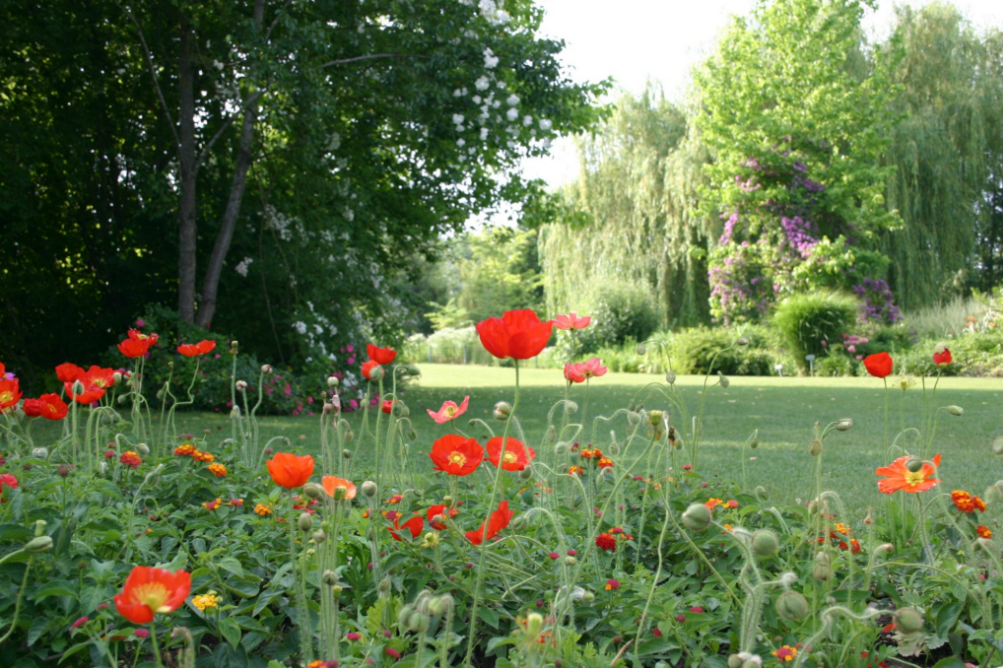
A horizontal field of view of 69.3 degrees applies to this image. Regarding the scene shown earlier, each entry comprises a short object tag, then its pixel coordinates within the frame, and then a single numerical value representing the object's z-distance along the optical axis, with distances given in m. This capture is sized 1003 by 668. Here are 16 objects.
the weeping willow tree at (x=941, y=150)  13.71
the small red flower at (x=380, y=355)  1.99
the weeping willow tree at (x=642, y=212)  15.16
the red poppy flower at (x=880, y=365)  1.90
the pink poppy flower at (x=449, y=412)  1.65
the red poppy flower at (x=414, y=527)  1.55
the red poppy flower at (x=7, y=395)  1.73
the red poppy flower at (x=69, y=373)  1.89
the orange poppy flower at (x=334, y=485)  1.20
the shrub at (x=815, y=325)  11.76
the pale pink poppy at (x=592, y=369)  1.93
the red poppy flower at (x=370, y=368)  1.82
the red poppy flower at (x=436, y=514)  1.46
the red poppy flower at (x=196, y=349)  2.18
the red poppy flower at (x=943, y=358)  1.95
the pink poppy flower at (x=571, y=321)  1.95
